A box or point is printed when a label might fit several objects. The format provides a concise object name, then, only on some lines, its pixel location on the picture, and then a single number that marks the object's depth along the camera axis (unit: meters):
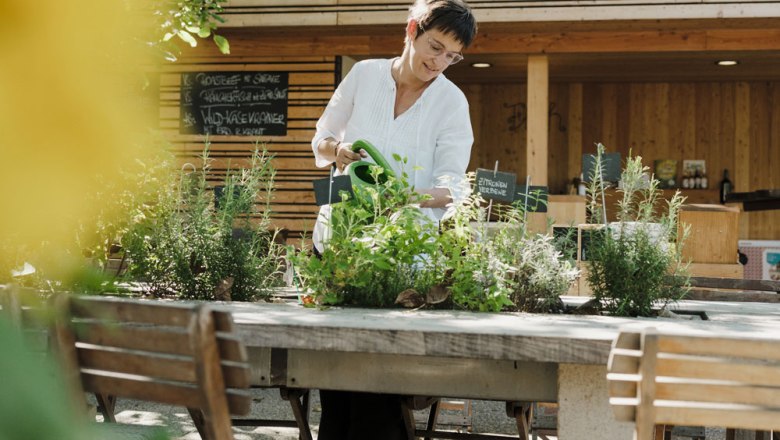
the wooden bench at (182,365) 1.39
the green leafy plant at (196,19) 2.85
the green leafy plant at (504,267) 2.15
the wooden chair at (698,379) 1.34
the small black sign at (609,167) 2.60
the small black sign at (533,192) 2.37
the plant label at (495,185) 2.91
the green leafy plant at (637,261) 2.17
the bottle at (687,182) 10.03
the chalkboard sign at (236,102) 8.13
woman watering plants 2.52
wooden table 1.65
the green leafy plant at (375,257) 2.15
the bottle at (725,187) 9.85
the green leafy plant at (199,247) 2.35
